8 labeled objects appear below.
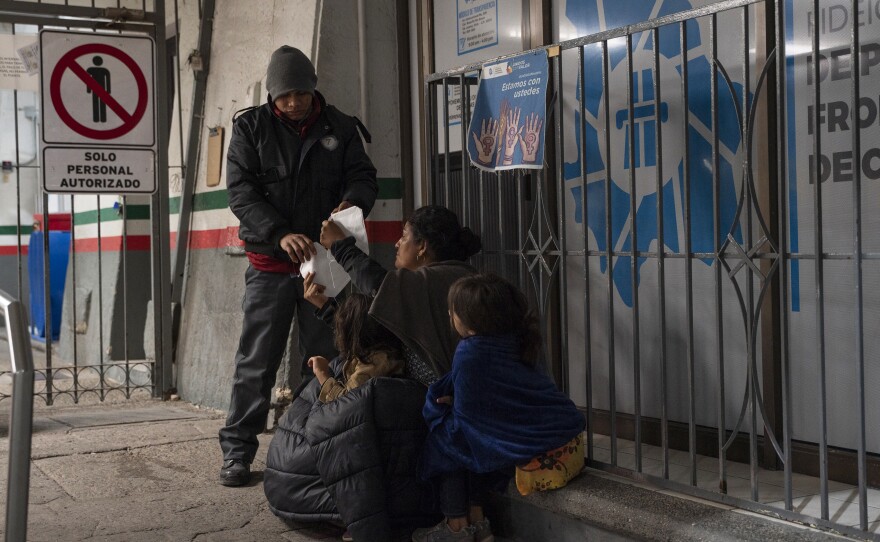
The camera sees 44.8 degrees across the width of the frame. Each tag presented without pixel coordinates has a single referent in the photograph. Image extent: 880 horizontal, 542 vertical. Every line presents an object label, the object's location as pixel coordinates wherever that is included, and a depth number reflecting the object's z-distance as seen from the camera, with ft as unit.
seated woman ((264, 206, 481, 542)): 11.94
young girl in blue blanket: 11.57
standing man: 14.99
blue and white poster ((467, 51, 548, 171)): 13.32
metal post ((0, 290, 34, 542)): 8.72
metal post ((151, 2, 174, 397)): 21.77
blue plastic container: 36.60
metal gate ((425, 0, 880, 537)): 10.91
